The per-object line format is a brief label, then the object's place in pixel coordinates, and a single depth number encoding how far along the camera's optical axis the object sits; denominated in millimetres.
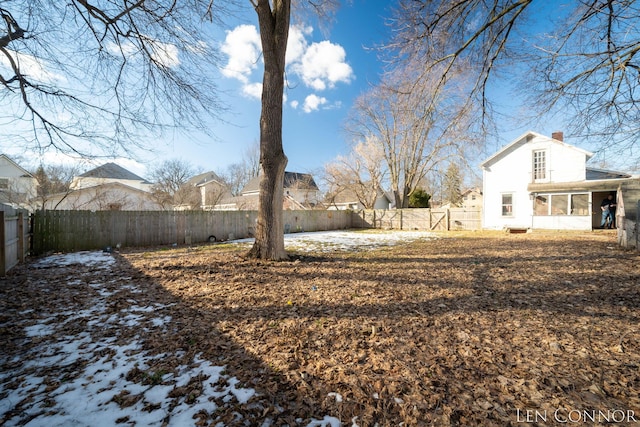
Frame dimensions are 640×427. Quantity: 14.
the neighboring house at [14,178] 18109
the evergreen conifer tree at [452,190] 36219
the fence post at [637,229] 7291
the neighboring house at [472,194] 41000
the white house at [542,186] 14484
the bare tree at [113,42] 4812
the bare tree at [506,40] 4305
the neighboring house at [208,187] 31662
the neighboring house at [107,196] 16594
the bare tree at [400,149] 19922
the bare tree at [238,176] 37219
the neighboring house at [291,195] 28344
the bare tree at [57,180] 14334
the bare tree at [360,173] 22812
